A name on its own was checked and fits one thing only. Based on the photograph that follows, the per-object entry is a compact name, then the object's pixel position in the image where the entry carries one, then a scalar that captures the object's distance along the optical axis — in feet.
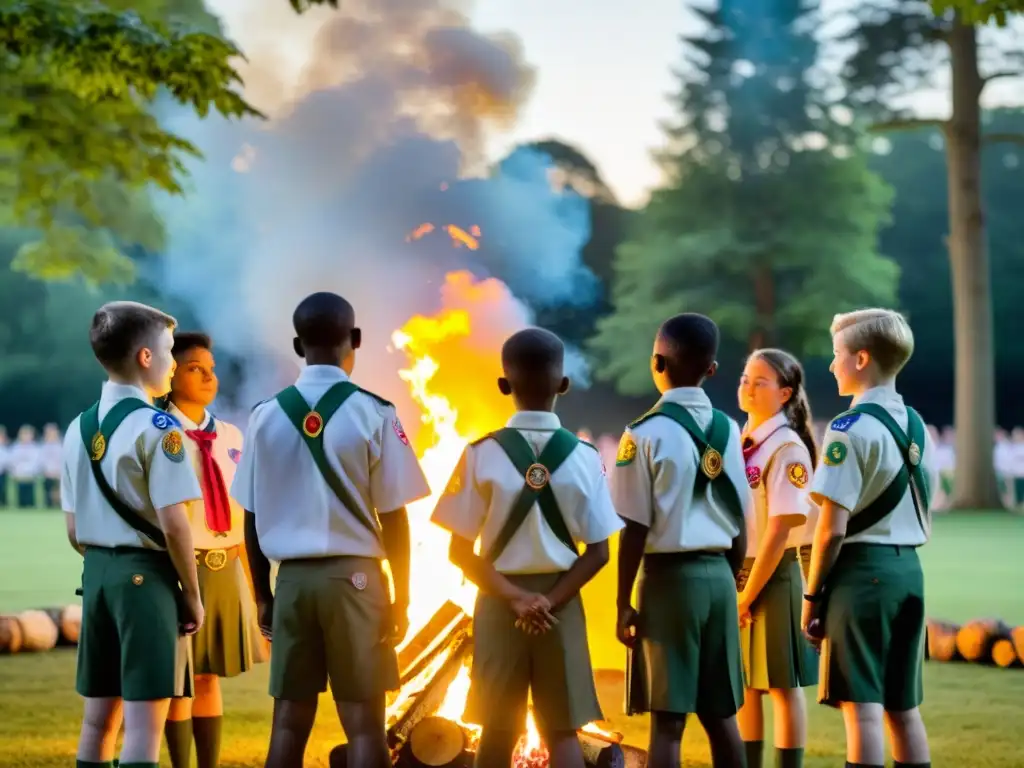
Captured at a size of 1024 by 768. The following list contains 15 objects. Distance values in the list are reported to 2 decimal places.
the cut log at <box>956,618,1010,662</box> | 31.89
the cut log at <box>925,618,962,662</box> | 32.55
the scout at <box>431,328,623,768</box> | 15.72
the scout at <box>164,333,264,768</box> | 19.27
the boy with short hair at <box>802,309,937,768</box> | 16.74
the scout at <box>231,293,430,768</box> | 15.69
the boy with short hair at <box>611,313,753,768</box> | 16.10
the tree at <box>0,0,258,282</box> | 36.29
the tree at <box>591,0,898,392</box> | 115.96
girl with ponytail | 18.57
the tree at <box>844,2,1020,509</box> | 85.20
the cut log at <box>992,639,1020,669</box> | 31.45
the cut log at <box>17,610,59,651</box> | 33.96
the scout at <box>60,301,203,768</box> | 16.10
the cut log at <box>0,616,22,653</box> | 33.73
